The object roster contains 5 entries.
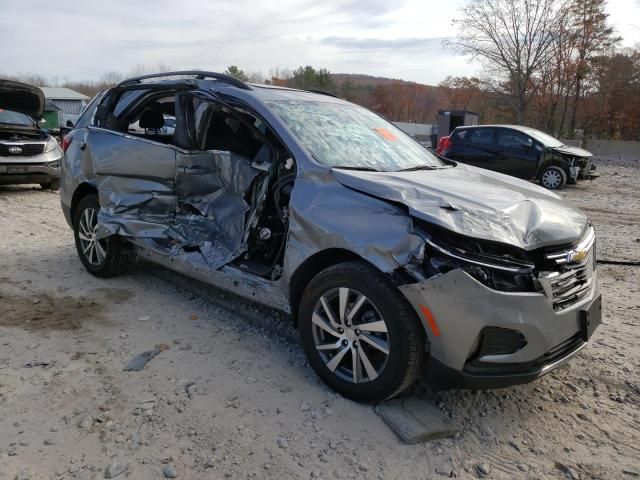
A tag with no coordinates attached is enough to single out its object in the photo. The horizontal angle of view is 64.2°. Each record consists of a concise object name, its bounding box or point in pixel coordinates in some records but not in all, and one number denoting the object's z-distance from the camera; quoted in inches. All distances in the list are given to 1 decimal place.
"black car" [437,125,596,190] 487.9
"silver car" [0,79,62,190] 391.9
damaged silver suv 100.9
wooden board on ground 105.3
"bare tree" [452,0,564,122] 1136.8
